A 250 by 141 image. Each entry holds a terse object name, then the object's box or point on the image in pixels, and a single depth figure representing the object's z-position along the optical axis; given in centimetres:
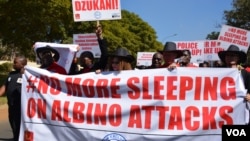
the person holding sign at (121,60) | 658
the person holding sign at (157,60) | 691
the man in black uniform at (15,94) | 817
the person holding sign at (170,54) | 648
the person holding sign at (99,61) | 731
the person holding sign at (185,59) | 895
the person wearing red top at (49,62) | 733
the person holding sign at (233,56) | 625
